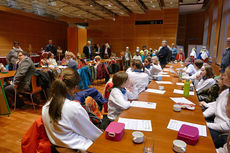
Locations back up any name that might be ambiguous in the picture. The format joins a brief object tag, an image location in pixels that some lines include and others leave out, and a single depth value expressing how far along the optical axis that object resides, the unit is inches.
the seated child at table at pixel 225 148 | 48.3
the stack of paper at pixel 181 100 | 81.4
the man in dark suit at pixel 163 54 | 247.4
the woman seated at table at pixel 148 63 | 179.5
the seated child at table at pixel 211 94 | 101.5
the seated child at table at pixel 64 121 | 46.3
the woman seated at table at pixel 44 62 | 190.2
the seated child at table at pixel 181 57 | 307.2
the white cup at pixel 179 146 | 41.5
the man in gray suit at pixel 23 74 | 131.1
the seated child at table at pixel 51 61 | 191.4
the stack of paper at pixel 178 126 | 53.1
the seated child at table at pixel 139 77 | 114.0
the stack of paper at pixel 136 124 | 54.5
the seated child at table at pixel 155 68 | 174.6
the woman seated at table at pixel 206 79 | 111.0
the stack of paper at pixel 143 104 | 75.0
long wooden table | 43.4
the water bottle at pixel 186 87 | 89.9
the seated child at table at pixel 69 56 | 203.1
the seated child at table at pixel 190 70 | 172.9
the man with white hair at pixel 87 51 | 324.0
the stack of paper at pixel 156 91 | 98.5
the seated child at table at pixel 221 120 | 65.4
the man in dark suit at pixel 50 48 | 363.4
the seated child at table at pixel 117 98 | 72.9
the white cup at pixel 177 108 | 68.8
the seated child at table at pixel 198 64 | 149.6
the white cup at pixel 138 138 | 45.3
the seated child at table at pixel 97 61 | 223.6
